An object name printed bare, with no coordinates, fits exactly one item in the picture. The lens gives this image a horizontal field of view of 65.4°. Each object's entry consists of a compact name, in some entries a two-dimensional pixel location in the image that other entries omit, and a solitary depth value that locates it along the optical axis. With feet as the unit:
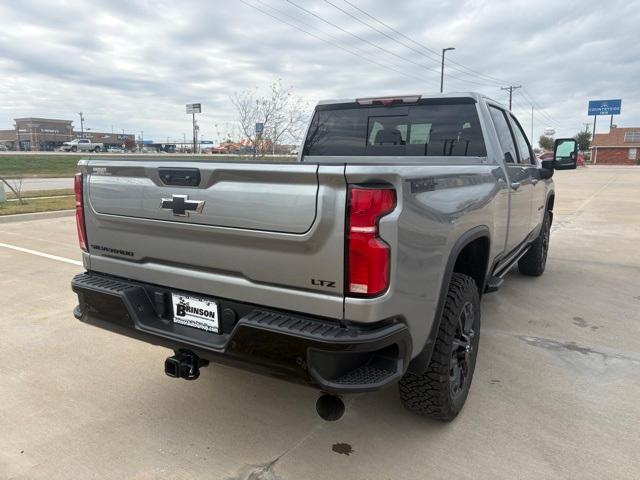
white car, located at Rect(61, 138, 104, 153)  206.08
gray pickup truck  6.63
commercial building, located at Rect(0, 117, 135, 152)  299.79
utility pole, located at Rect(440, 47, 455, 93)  95.92
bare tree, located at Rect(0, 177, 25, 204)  37.60
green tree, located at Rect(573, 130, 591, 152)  262.61
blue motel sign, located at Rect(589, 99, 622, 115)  219.41
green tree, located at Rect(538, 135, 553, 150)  271.30
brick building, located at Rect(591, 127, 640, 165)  217.77
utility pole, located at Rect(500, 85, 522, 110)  182.60
